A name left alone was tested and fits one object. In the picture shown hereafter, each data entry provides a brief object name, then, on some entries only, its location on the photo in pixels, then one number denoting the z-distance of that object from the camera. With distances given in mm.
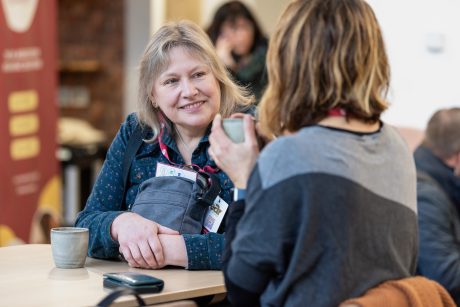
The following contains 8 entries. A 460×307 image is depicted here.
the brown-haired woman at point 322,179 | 2387
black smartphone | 2740
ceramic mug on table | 3070
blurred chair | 2384
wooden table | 2676
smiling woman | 3296
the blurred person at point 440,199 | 4126
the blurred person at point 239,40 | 6922
